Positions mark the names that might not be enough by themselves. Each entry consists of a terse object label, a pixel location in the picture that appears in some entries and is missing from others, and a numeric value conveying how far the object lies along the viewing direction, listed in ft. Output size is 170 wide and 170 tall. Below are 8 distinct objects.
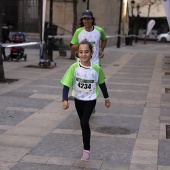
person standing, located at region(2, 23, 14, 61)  86.29
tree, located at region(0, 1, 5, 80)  54.35
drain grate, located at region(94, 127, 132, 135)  30.95
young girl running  24.31
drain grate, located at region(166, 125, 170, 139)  30.38
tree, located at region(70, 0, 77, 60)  93.00
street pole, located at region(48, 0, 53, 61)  83.13
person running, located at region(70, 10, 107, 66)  32.19
